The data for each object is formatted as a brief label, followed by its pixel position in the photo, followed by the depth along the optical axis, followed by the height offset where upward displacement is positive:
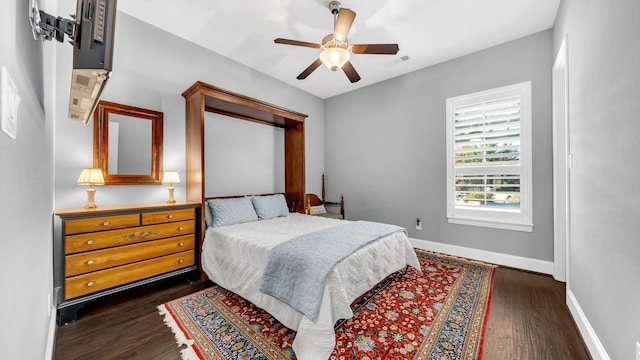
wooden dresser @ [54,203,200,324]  1.98 -0.64
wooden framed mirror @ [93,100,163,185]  2.48 +0.40
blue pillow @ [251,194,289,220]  3.49 -0.38
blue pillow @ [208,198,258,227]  2.95 -0.39
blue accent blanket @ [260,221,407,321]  1.69 -0.65
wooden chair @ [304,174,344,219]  4.38 -0.45
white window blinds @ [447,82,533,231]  3.05 +0.31
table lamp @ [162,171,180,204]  2.74 +0.02
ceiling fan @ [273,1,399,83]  2.19 +1.27
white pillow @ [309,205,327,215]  4.48 -0.55
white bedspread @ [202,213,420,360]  1.61 -0.81
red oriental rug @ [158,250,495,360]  1.67 -1.16
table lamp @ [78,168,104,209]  2.20 +0.00
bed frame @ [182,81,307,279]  2.85 +0.80
